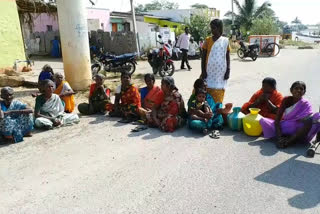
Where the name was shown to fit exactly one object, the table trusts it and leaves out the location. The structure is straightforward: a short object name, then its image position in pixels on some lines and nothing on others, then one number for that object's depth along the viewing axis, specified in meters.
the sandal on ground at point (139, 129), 5.21
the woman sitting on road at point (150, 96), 5.29
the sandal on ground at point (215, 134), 4.73
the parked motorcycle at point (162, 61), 11.22
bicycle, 17.95
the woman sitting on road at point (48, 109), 5.29
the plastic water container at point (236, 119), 4.86
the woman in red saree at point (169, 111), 5.06
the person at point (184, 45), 12.91
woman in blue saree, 4.68
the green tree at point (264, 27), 32.06
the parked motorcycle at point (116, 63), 11.71
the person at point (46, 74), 6.68
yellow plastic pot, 4.61
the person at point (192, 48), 17.50
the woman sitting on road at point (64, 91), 6.04
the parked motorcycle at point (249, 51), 16.00
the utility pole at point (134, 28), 17.14
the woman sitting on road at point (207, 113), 4.86
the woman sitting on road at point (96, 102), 6.29
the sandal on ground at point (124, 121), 5.75
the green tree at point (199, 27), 22.34
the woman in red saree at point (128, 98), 5.78
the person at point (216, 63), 5.21
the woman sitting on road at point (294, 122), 4.11
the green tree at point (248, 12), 36.34
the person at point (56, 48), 20.61
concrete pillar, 7.95
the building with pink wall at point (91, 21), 24.48
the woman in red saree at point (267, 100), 4.78
